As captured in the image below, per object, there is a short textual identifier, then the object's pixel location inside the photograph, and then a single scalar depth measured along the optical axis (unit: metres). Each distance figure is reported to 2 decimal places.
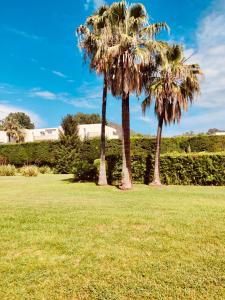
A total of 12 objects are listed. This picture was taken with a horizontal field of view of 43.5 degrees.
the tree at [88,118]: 71.88
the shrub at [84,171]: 17.56
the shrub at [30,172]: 22.72
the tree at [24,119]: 85.19
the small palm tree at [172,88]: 14.66
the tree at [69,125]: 26.47
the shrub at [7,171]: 23.88
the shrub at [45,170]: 27.24
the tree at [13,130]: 53.19
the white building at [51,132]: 48.91
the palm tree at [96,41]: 14.23
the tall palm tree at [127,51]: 12.84
